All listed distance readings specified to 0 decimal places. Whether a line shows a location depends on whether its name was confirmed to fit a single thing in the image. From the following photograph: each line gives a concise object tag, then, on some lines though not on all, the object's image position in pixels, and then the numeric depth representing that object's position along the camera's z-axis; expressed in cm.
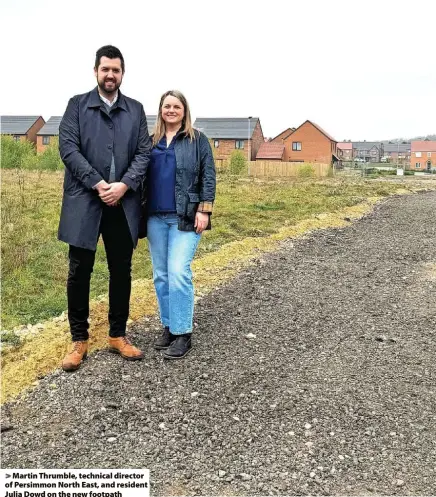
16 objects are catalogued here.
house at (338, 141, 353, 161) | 12059
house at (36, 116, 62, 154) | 7275
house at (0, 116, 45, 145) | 7425
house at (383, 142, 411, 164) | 12950
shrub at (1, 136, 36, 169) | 3659
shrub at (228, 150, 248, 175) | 4791
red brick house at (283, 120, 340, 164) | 6744
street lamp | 6481
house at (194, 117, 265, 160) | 6556
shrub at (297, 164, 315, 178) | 4525
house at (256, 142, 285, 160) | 6688
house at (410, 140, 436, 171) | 10412
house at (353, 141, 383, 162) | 11654
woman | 447
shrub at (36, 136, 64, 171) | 4049
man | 414
